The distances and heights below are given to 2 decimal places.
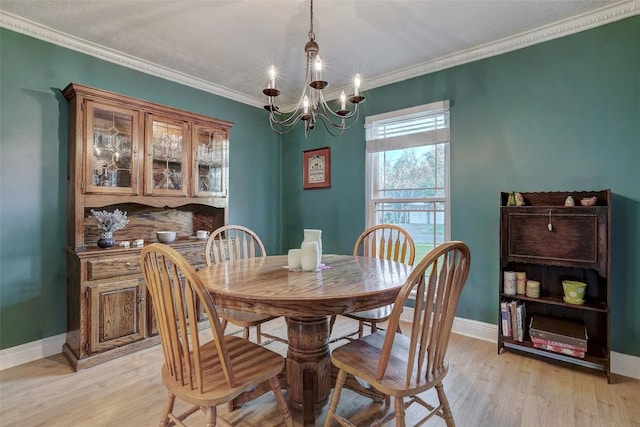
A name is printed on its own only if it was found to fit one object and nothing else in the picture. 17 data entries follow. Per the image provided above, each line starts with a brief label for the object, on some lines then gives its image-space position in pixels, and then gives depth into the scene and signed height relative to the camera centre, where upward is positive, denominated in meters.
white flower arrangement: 2.46 -0.05
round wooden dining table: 1.26 -0.33
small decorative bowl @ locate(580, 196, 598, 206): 2.11 +0.09
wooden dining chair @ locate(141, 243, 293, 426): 1.11 -0.60
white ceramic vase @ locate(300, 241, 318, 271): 1.72 -0.23
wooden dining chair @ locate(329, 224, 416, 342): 1.88 -0.33
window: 2.96 +0.44
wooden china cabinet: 2.29 +0.16
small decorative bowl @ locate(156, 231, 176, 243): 2.77 -0.20
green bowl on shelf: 2.12 -0.53
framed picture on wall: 3.72 +0.56
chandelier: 1.63 +0.69
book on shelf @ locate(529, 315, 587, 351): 2.07 -0.81
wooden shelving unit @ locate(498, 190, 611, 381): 2.06 -0.30
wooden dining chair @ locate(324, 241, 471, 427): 1.16 -0.57
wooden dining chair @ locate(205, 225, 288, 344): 1.85 -0.35
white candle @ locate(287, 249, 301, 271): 1.76 -0.26
